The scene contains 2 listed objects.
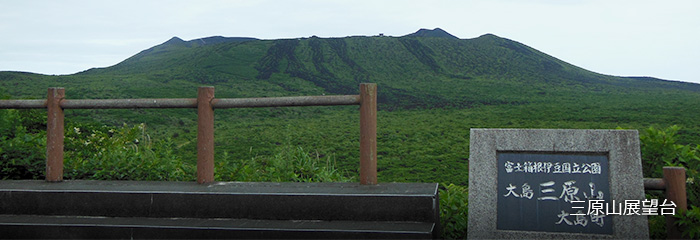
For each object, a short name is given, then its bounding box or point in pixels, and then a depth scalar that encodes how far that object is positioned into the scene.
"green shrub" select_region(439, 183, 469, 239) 4.35
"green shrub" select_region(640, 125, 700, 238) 4.12
